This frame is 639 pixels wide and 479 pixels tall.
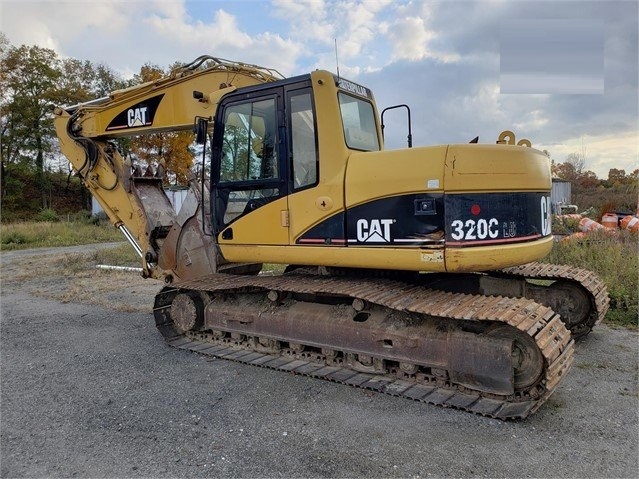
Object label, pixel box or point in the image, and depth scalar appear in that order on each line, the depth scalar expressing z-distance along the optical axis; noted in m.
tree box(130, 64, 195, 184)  28.38
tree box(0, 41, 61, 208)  33.06
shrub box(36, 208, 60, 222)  29.17
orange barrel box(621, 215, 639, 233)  10.94
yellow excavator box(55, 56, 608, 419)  4.17
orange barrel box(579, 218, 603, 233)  11.65
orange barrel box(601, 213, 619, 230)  13.29
